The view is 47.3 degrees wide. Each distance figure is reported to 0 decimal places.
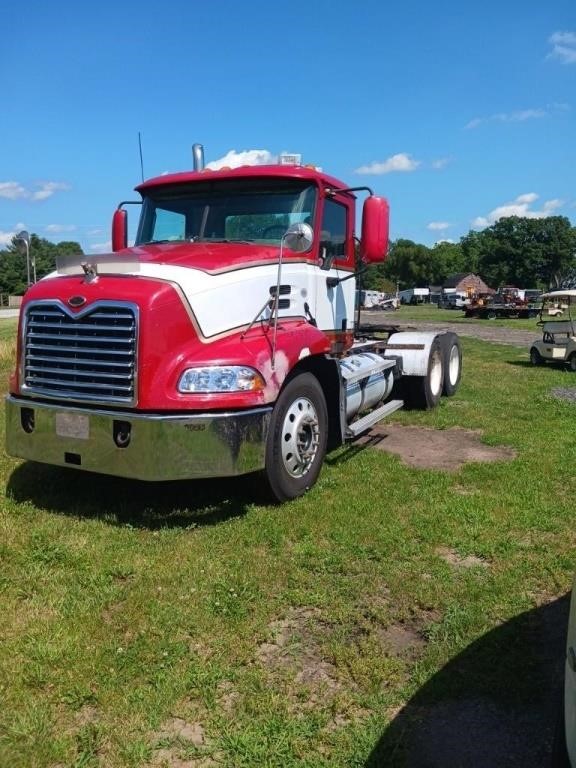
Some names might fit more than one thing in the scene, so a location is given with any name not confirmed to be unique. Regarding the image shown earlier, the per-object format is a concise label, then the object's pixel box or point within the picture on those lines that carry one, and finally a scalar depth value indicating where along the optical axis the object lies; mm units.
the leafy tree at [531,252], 99500
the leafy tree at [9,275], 77894
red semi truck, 4477
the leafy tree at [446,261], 105938
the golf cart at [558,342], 14805
